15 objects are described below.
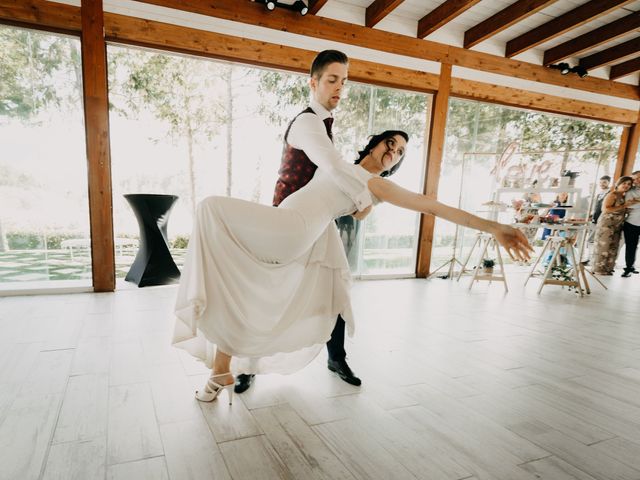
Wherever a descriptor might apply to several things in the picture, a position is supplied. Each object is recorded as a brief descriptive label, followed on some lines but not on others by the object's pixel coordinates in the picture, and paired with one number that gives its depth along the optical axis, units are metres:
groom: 1.46
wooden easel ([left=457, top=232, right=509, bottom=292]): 4.68
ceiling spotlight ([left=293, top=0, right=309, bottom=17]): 4.04
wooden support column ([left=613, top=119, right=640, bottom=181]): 6.77
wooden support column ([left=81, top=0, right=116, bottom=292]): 3.46
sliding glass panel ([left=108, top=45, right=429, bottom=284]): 4.57
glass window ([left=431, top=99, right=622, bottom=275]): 5.27
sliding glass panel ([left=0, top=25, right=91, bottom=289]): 3.56
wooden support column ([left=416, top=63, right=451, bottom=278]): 5.10
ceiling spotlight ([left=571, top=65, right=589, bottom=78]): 5.98
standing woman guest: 5.77
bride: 1.38
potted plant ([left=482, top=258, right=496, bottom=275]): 4.94
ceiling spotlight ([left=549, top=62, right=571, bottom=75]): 5.82
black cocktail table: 3.79
